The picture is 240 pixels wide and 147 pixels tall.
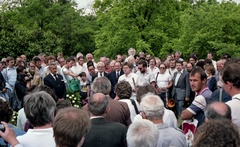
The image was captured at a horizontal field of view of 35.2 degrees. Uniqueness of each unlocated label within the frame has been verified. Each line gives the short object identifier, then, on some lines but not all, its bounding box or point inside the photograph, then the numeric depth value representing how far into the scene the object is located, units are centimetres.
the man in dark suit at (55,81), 1030
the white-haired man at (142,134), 352
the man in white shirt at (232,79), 439
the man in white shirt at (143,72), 1132
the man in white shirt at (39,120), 371
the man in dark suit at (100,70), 1159
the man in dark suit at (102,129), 430
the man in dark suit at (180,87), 1162
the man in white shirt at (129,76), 1033
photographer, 1122
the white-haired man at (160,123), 407
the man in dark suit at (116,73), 1184
